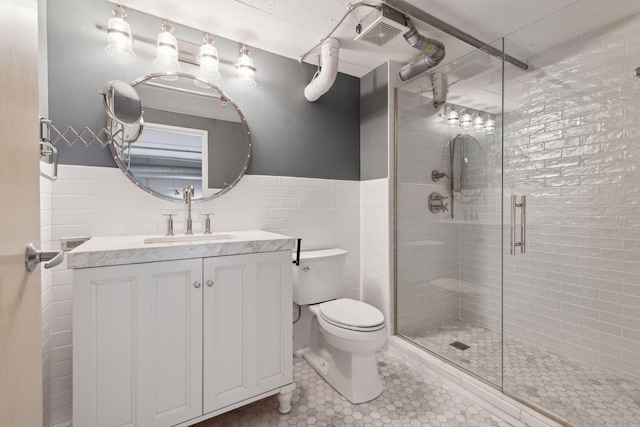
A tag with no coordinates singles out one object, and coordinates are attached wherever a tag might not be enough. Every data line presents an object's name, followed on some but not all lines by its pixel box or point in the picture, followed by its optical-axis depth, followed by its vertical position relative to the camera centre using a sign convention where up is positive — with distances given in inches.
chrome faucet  69.1 +2.6
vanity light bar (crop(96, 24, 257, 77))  71.3 +39.6
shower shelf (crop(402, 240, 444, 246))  94.6 -11.3
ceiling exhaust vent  65.1 +43.3
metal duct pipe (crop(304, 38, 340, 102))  78.2 +39.2
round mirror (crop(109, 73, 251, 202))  67.4 +17.2
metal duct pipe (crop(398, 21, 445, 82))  72.1 +42.5
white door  19.5 -0.4
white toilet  65.9 -28.0
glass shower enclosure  67.5 -2.0
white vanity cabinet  45.9 -23.2
